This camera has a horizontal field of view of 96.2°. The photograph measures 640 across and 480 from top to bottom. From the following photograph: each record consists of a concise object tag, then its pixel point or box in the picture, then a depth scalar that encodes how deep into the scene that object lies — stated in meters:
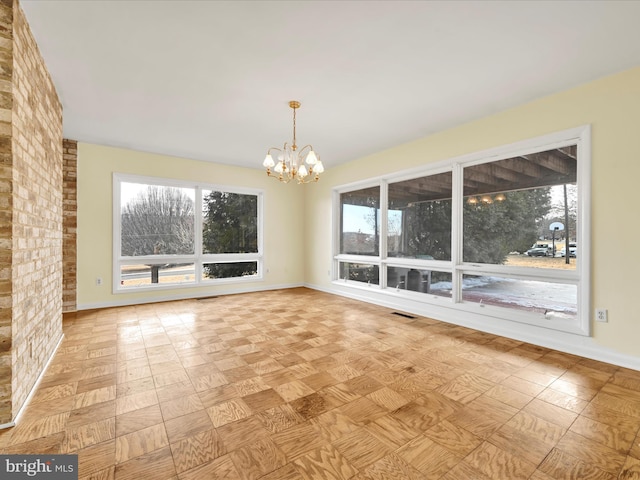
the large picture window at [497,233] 2.98
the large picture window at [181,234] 4.96
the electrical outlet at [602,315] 2.70
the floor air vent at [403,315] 4.25
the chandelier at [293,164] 3.18
